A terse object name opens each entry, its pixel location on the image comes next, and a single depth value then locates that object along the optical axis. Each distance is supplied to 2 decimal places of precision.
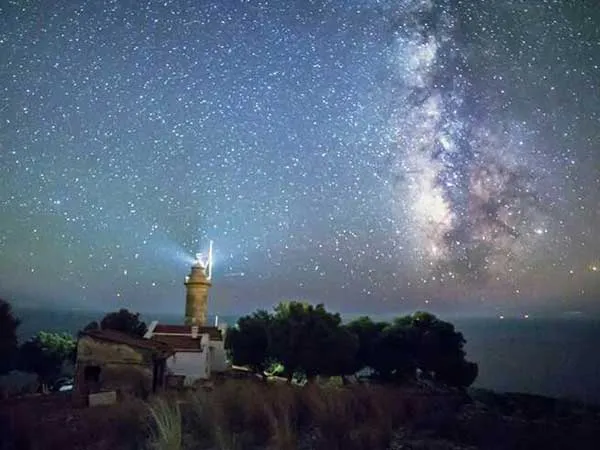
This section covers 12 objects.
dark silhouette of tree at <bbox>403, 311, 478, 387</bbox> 41.94
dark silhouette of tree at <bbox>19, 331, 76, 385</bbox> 48.97
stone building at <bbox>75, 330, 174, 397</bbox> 27.56
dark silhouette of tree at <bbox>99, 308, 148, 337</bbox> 47.88
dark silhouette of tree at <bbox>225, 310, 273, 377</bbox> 42.75
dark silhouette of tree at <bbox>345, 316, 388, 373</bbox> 41.78
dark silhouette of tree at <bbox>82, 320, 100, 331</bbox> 45.69
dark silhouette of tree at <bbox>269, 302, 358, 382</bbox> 36.22
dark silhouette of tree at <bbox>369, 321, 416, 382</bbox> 41.31
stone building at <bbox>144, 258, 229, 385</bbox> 33.62
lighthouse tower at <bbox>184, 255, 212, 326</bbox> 46.78
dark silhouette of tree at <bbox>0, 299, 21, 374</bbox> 37.59
